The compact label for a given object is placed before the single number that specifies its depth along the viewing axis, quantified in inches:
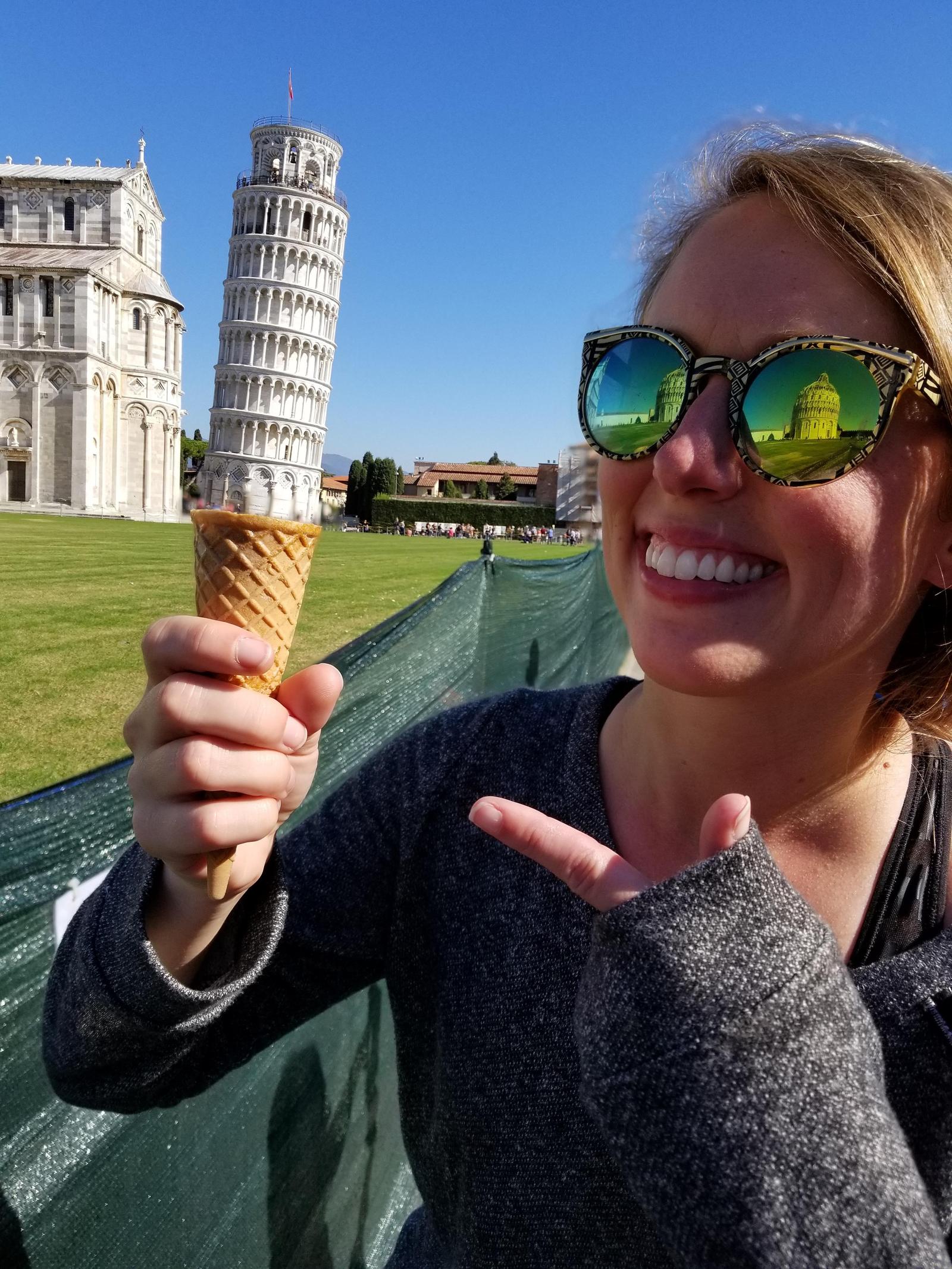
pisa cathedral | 1856.5
